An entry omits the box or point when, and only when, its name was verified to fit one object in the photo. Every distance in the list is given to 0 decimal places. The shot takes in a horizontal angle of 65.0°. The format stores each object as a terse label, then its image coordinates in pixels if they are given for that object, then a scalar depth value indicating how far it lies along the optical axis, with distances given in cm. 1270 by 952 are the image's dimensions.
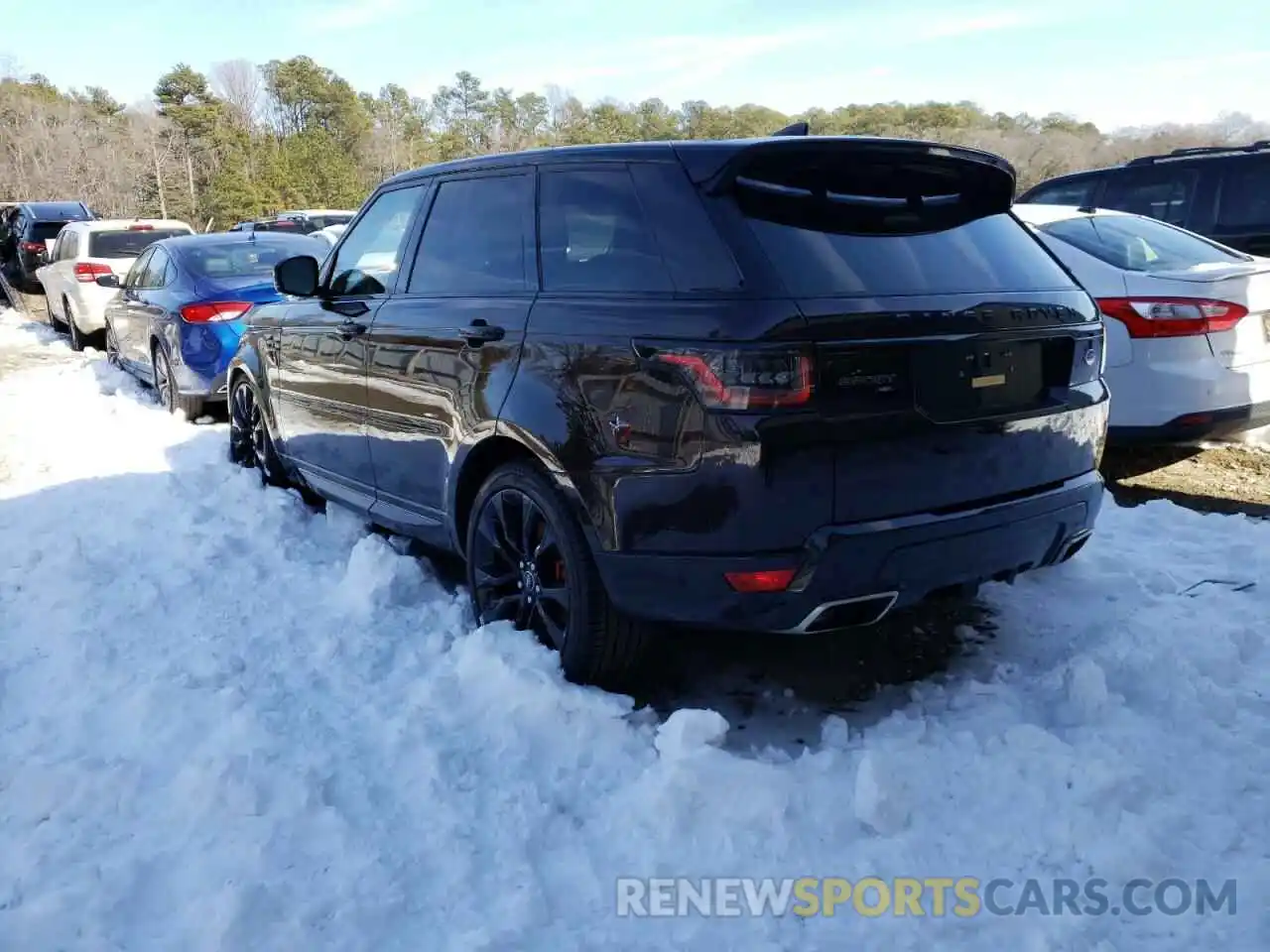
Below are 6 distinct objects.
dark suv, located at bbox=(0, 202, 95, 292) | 1980
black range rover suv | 272
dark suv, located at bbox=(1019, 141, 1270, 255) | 836
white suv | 1284
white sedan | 506
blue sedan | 796
